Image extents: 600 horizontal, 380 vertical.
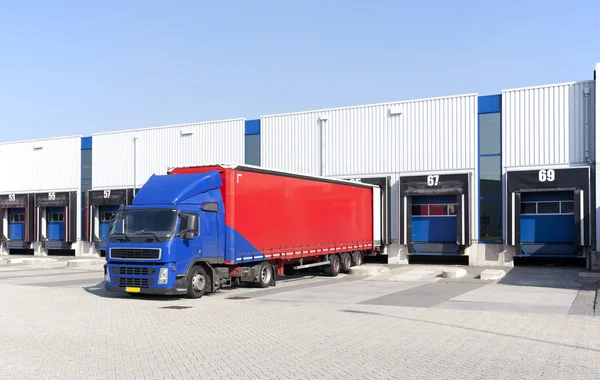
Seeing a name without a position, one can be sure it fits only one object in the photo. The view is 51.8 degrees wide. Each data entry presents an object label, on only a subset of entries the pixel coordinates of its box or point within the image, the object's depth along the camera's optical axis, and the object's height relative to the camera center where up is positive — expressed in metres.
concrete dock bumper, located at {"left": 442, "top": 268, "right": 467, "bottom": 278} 24.59 -2.58
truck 16.81 -0.64
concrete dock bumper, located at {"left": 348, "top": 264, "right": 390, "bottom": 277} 25.84 -2.61
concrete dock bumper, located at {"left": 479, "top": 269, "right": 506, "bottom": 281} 23.47 -2.56
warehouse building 28.89 +2.69
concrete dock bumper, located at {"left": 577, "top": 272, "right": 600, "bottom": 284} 22.25 -2.52
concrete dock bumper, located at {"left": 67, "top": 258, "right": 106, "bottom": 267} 33.12 -2.87
